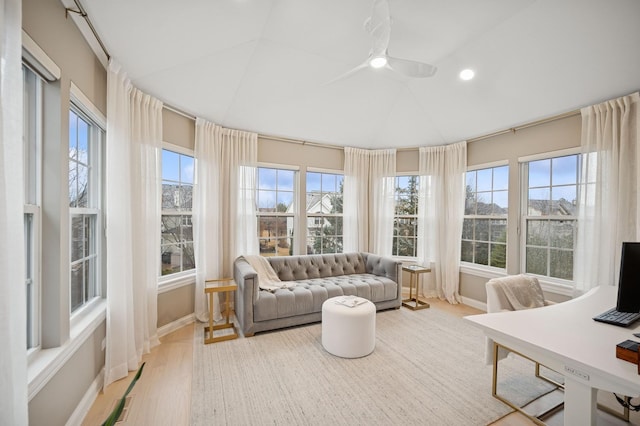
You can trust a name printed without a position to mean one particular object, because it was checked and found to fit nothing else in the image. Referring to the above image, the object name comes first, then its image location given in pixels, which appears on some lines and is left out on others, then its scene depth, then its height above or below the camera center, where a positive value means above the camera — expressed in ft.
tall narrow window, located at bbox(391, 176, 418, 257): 16.56 -0.44
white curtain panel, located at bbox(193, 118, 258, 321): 11.64 +0.31
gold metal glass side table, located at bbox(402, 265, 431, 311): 13.41 -4.64
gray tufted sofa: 10.29 -3.41
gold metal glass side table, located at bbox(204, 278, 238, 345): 9.80 -3.69
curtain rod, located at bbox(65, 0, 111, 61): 5.65 +4.24
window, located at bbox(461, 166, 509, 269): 13.33 -0.36
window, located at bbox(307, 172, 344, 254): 15.69 -0.16
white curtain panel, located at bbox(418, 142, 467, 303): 14.58 -0.22
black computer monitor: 5.49 -1.42
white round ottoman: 8.77 -4.00
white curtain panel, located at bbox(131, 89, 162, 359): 8.63 -0.10
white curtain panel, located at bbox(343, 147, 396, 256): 16.14 +0.57
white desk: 3.85 -2.24
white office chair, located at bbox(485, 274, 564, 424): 6.90 -2.58
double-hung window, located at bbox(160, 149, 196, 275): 11.04 -0.24
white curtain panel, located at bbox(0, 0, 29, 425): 3.16 -0.28
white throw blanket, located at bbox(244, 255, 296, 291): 11.76 -2.95
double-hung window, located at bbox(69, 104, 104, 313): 6.68 +0.07
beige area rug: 6.25 -4.78
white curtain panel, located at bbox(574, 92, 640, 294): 9.01 +0.76
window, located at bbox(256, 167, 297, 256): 14.32 -0.06
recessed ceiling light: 10.65 +5.47
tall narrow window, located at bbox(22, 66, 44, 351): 5.09 +0.26
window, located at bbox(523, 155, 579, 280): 10.97 -0.19
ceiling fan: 6.78 +4.36
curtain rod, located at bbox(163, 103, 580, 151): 10.64 +3.78
